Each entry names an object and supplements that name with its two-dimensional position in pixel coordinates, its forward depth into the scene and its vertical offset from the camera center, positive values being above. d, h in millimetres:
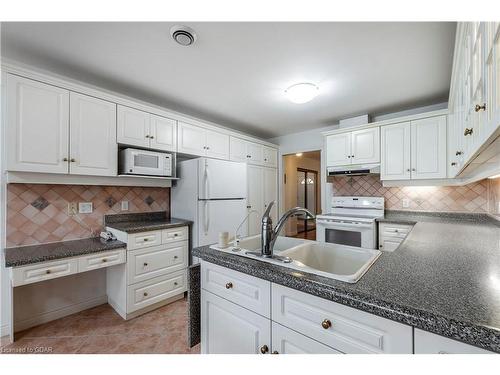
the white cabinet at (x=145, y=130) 2369 +670
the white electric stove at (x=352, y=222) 2770 -423
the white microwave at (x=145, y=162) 2383 +293
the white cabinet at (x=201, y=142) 2870 +653
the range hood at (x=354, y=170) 3078 +285
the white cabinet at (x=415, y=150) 2670 +508
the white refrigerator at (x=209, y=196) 2727 -101
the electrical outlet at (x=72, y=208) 2338 -216
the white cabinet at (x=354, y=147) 3087 +613
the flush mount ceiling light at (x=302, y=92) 2291 +1026
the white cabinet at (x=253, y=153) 3523 +627
